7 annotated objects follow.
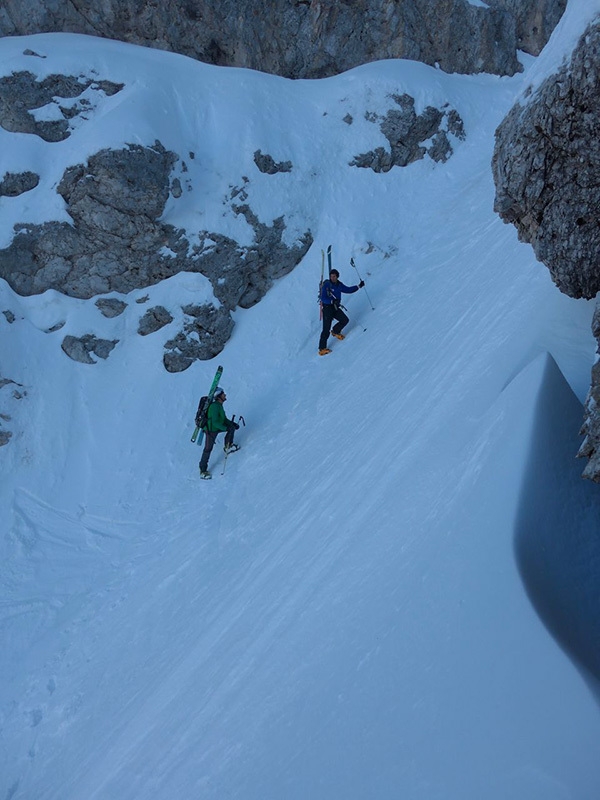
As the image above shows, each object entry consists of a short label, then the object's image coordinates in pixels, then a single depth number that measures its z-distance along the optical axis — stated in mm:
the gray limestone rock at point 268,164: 17203
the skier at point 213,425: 12453
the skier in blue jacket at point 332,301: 13656
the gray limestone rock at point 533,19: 25203
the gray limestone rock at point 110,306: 15703
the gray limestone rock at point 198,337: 15023
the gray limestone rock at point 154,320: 15492
